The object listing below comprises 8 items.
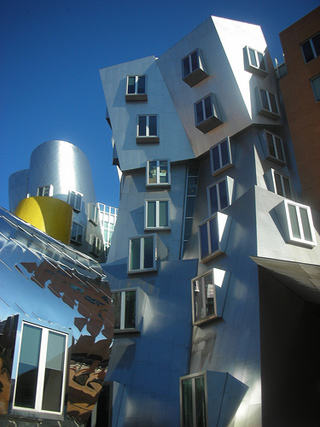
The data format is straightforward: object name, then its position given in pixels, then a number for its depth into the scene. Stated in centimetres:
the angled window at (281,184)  1873
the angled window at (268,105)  2065
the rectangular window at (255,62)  2183
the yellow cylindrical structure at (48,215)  2234
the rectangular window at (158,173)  2205
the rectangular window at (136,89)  2447
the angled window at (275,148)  1995
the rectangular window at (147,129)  2312
